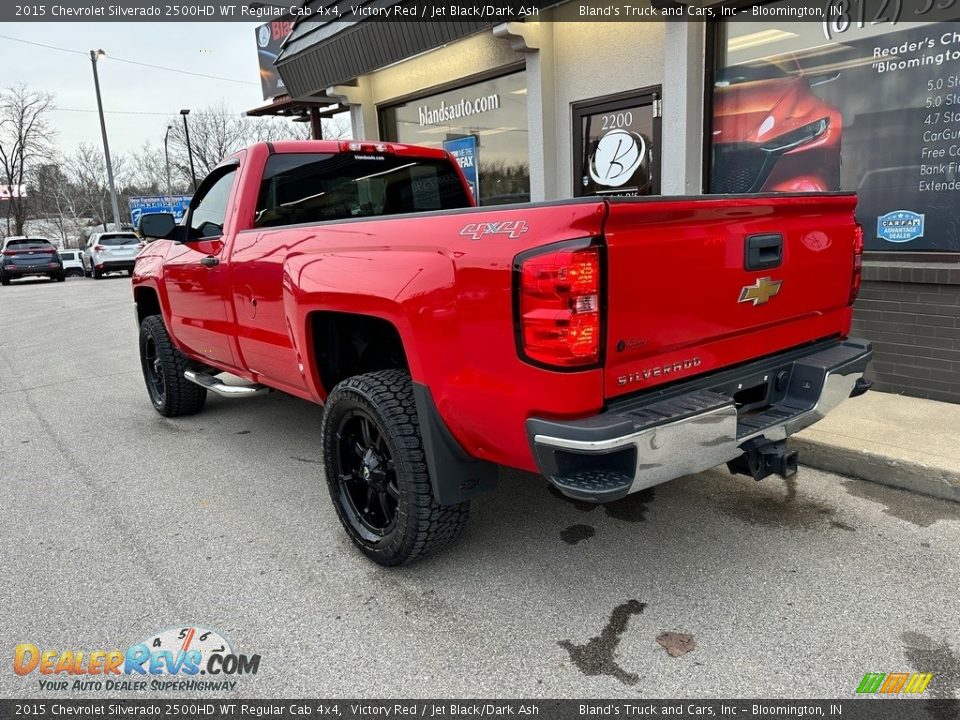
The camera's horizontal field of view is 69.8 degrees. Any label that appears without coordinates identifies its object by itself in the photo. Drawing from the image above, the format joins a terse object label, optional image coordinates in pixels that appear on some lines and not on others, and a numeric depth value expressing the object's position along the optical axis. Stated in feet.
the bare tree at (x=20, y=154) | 141.49
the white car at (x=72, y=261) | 90.27
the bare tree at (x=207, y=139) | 180.24
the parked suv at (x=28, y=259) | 77.30
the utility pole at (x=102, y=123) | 96.58
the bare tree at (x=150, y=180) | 197.26
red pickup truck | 7.34
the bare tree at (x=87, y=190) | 198.09
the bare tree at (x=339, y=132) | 133.88
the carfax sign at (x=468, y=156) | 29.96
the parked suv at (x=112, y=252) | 78.28
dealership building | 16.07
